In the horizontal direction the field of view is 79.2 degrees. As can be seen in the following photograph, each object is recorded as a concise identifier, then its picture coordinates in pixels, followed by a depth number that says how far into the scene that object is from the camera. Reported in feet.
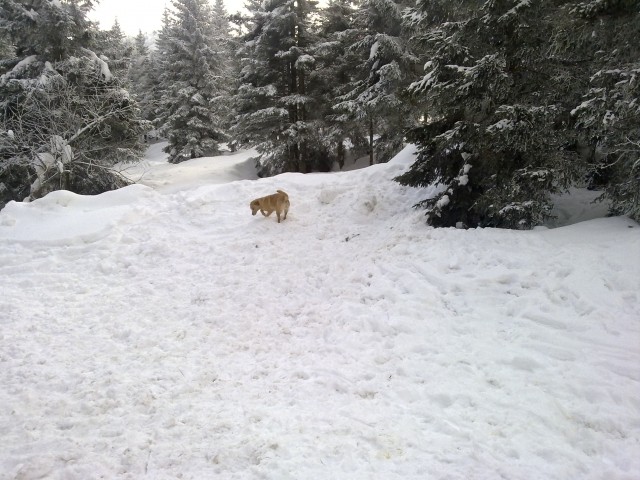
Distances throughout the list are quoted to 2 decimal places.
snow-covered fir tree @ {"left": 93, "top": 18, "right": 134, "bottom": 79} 56.34
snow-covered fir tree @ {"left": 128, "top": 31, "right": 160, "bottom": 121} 128.98
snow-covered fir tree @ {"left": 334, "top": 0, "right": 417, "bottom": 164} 48.42
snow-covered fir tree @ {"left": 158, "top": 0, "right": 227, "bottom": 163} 80.28
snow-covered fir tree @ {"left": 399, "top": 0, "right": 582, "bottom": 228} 20.26
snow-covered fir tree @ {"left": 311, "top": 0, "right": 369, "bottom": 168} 59.11
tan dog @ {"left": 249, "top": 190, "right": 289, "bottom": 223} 31.68
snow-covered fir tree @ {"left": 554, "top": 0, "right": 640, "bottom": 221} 16.43
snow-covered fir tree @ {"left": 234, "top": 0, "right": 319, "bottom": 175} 57.47
